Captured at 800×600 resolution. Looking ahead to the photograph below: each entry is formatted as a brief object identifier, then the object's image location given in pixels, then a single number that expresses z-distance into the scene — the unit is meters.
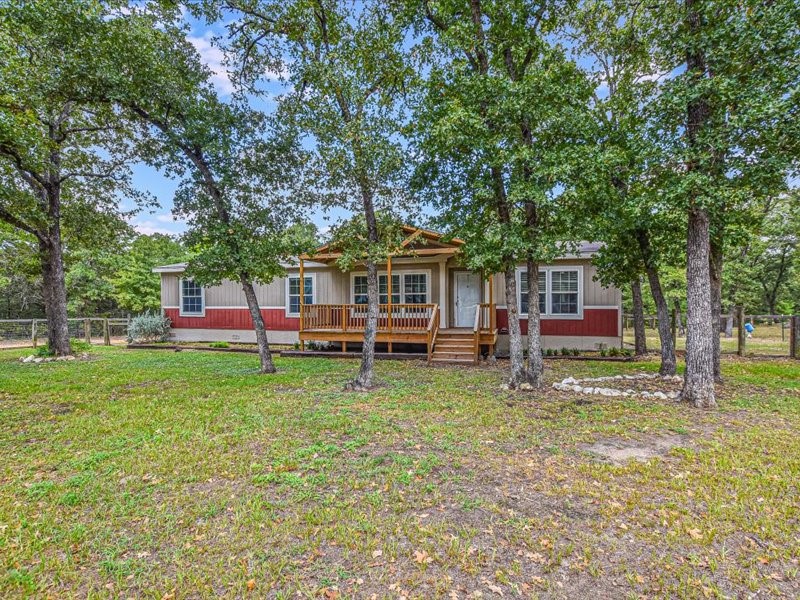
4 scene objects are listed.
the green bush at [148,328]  16.06
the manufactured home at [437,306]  11.43
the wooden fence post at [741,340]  11.22
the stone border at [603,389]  6.85
